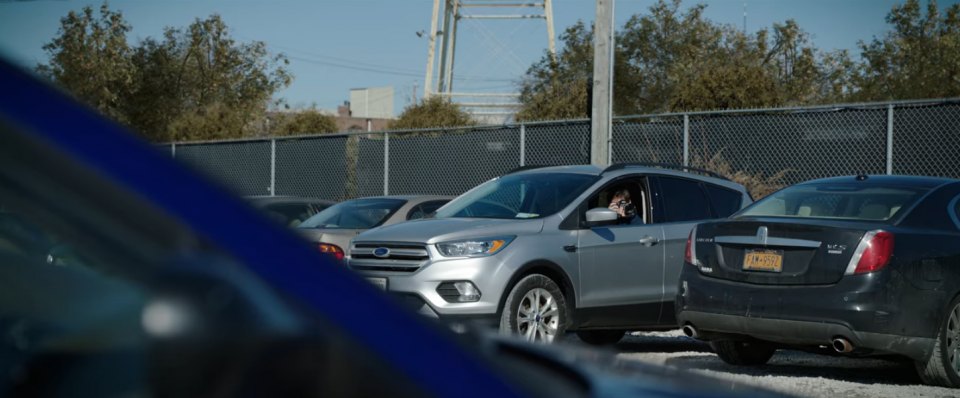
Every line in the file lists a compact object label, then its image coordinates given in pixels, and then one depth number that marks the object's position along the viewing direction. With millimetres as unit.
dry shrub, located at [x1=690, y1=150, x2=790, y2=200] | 14406
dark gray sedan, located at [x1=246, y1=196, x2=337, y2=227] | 13336
